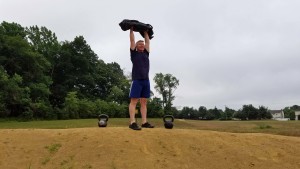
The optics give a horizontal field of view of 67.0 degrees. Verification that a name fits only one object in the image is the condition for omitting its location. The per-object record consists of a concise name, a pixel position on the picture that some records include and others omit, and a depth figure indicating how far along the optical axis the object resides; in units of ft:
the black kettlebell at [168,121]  17.19
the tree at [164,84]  165.52
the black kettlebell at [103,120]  17.09
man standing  16.53
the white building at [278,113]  255.20
